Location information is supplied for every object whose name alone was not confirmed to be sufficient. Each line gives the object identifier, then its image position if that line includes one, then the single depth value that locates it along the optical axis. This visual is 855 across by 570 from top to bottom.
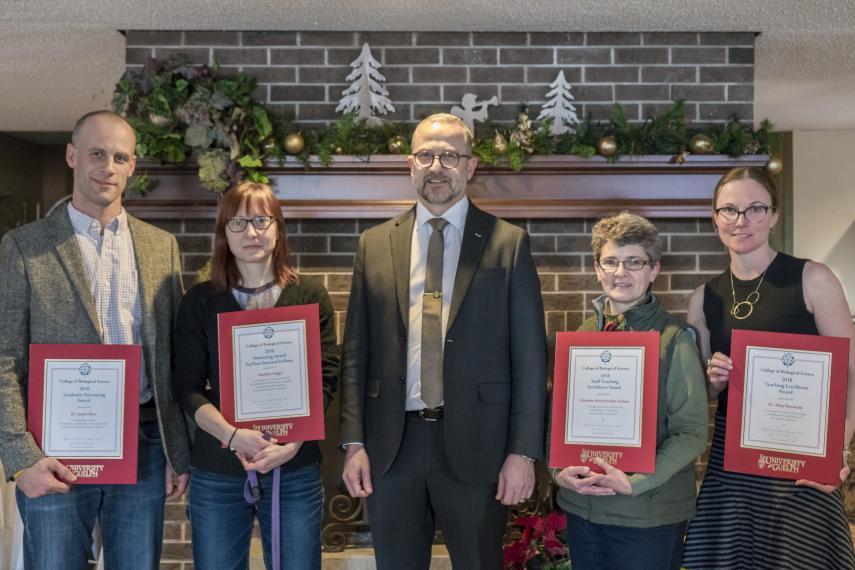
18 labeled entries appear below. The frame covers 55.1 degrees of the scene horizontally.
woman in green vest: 2.06
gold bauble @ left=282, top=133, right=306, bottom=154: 3.31
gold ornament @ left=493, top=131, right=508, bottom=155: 3.29
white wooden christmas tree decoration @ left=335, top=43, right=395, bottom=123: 3.49
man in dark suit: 2.21
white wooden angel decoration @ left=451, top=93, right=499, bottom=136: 3.50
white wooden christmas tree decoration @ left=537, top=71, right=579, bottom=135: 3.47
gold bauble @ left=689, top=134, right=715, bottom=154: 3.35
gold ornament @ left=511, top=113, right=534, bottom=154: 3.34
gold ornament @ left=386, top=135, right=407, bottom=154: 3.34
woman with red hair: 2.24
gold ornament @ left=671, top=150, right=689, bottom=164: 3.36
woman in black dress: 2.12
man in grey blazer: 2.20
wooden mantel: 3.39
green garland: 3.29
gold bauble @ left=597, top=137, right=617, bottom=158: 3.32
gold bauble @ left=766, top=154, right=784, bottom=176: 3.37
